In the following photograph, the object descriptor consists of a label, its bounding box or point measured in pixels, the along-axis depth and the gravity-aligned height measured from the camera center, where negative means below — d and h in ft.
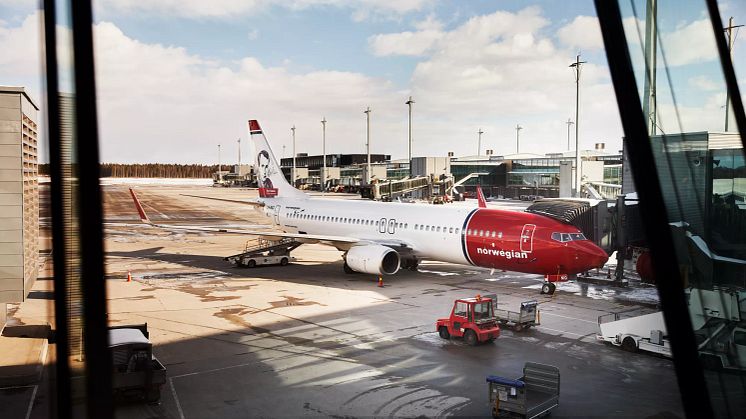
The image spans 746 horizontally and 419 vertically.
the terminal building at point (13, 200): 49.01 -2.26
